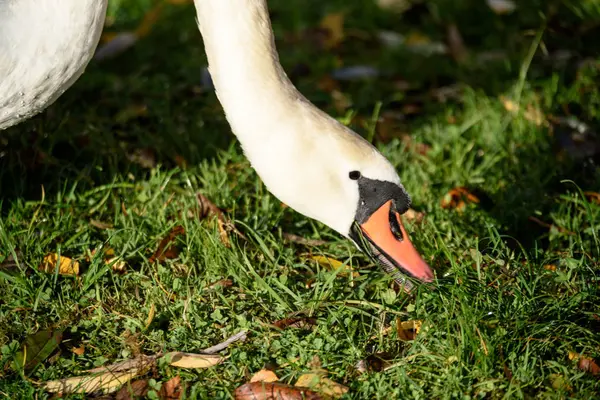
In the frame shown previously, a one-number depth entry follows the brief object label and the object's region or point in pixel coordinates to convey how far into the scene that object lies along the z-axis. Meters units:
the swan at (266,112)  6.16
